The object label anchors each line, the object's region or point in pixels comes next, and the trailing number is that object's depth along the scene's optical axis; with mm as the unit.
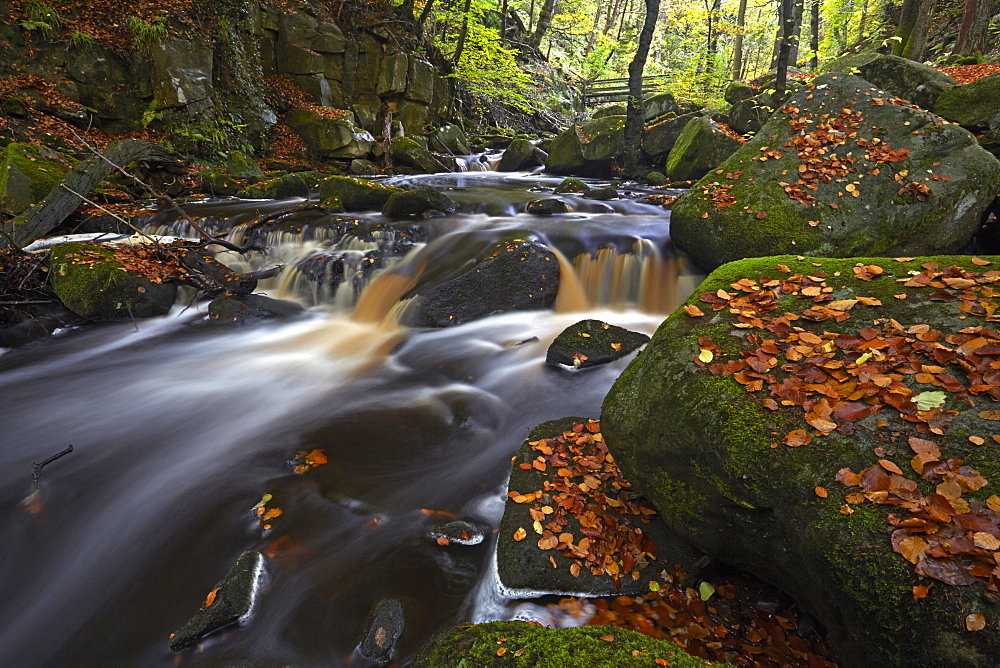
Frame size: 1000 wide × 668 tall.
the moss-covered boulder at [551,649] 1712
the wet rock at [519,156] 17109
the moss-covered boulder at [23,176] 8258
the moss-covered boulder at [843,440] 1595
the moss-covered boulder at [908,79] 8703
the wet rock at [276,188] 11680
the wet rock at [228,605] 2459
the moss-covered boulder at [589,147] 15453
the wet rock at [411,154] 15648
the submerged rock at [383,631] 2389
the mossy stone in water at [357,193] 9875
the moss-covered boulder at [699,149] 12414
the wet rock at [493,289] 6816
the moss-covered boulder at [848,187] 5742
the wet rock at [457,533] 3088
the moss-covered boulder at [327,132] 14781
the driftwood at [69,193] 7258
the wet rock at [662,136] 15078
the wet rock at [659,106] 18109
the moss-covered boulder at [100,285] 6516
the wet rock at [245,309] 6957
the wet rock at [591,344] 5352
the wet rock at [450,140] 18609
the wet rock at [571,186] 12688
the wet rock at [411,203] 9555
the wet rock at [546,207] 10422
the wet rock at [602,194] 11641
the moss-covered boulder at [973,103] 7770
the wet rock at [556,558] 2594
